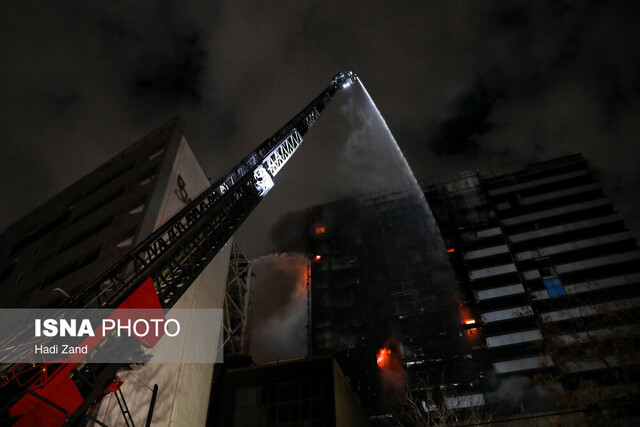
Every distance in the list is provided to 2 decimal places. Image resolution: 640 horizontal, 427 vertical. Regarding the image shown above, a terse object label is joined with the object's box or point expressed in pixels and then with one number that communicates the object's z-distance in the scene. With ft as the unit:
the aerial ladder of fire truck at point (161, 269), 24.62
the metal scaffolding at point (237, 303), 107.86
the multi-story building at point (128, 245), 72.02
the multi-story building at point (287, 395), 89.30
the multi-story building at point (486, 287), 189.26
